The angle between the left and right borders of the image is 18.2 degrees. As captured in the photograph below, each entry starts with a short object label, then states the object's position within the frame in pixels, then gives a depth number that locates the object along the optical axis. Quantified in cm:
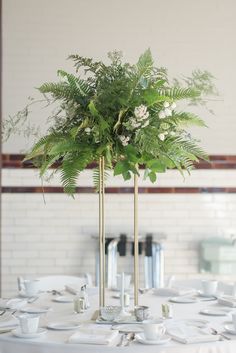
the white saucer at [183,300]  421
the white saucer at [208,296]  440
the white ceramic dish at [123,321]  355
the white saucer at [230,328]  329
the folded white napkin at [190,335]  317
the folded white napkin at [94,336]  312
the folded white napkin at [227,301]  407
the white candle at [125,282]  463
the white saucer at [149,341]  311
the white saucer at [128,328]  336
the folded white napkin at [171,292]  444
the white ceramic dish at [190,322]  352
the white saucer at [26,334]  323
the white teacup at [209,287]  441
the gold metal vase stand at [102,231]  366
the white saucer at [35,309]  392
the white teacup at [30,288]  448
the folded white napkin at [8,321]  352
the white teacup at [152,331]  313
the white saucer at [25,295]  448
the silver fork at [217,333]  325
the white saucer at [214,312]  382
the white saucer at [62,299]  429
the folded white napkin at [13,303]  406
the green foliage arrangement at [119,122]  350
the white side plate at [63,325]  342
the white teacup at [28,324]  324
